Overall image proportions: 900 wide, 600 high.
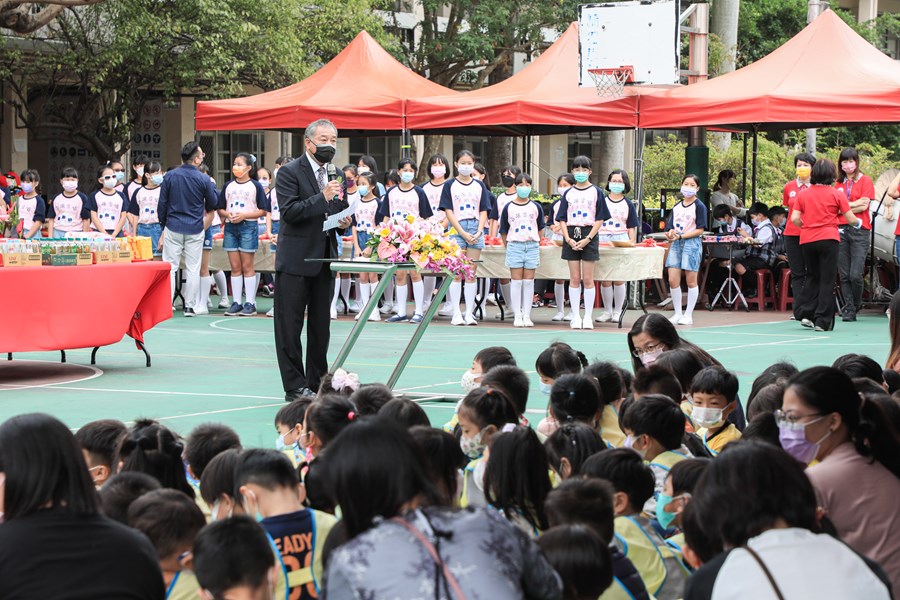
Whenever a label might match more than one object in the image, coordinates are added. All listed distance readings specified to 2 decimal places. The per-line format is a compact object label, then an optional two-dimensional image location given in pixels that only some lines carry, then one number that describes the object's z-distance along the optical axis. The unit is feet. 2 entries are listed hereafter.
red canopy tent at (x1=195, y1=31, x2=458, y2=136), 60.90
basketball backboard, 57.52
